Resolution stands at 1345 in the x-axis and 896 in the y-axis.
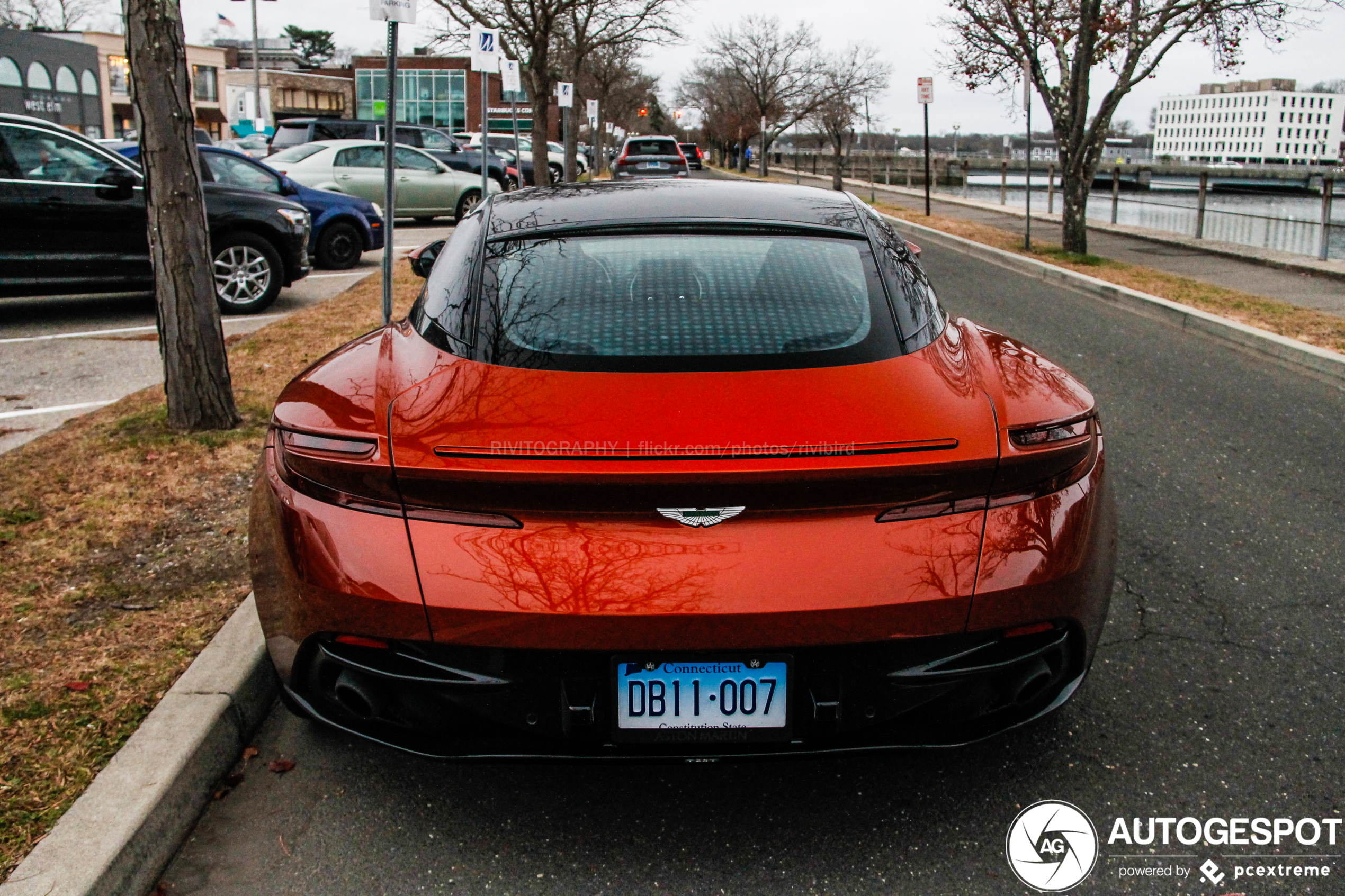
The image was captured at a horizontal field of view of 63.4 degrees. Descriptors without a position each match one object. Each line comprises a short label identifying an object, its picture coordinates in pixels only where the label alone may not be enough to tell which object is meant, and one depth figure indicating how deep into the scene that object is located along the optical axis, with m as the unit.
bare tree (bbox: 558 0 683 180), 30.27
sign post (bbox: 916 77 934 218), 21.41
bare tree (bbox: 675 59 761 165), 68.38
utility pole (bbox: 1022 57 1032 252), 15.95
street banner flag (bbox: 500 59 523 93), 19.30
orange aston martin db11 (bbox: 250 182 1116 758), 2.12
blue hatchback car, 11.94
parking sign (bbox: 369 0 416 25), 6.69
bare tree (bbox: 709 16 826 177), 61.28
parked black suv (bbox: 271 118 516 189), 22.34
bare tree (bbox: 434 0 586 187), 23.41
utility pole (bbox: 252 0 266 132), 40.06
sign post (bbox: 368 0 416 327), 6.37
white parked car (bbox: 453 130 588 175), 34.19
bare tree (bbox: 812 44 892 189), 34.03
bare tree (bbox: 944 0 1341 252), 14.56
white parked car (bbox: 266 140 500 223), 17.78
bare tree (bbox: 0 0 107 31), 63.75
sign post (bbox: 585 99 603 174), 33.94
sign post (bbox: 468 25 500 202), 13.77
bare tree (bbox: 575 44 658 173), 44.84
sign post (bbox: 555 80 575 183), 23.95
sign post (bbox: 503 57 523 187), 19.11
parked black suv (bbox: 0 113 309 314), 8.95
